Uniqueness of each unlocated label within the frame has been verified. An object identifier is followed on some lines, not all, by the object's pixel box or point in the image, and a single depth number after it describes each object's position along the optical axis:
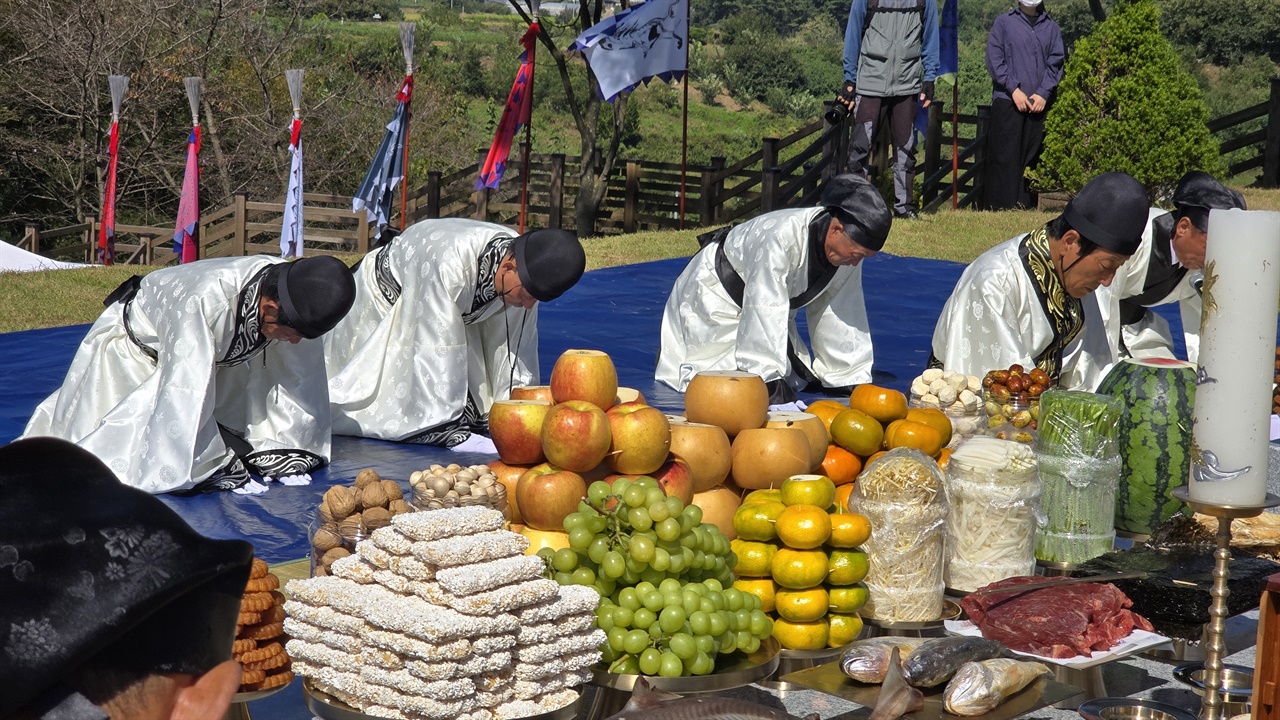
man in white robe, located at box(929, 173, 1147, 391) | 5.08
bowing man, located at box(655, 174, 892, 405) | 6.22
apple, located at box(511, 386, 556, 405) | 3.30
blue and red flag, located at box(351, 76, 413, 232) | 11.78
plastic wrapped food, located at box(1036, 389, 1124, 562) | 3.40
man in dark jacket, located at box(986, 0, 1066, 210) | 12.47
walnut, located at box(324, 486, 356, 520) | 2.70
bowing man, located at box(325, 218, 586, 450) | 5.79
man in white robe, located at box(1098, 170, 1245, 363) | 5.39
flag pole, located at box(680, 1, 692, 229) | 12.59
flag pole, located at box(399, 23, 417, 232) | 11.05
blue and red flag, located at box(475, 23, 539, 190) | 11.02
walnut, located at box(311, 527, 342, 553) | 2.69
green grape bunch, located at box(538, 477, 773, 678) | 2.49
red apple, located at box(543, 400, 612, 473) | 2.85
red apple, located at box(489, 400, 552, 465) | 3.06
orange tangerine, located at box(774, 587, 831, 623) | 2.76
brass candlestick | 2.08
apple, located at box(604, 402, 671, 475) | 2.90
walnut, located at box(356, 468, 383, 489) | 2.78
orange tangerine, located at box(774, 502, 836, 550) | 2.75
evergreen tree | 13.12
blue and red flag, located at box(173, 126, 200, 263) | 12.95
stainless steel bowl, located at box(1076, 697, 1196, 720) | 2.45
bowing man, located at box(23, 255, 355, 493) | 4.79
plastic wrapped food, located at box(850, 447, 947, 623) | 2.96
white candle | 2.00
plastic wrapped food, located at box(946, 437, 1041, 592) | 3.15
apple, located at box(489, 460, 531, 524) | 2.96
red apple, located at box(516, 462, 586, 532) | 2.83
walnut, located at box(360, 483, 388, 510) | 2.71
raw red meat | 2.79
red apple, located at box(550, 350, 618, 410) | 3.14
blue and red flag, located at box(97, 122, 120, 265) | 13.81
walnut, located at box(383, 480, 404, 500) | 2.74
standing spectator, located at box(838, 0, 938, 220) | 12.03
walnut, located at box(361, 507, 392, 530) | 2.66
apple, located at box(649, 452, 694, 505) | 2.92
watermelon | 3.66
